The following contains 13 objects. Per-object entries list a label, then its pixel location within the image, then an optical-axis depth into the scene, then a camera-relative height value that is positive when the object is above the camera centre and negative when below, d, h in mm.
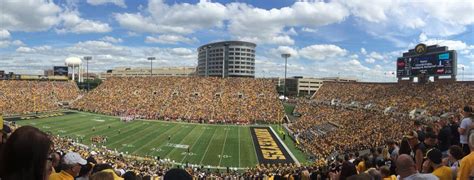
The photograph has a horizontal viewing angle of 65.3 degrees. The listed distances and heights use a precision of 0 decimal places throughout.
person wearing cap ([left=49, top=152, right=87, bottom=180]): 4633 -1147
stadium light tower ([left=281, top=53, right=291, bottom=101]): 75688 +5636
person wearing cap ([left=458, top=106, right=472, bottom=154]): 7950 -984
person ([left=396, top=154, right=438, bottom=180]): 4538 -1072
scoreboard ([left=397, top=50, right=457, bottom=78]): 44009 +2582
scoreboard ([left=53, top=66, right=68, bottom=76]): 105975 +2309
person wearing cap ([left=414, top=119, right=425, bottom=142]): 9094 -1280
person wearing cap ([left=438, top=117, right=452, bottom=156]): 8852 -1293
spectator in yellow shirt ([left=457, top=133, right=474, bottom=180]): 4930 -1111
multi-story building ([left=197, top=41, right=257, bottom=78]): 148500 +9568
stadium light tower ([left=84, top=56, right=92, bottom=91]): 93375 +5405
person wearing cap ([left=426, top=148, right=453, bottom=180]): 5367 -1209
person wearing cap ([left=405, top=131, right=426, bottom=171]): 6566 -1306
